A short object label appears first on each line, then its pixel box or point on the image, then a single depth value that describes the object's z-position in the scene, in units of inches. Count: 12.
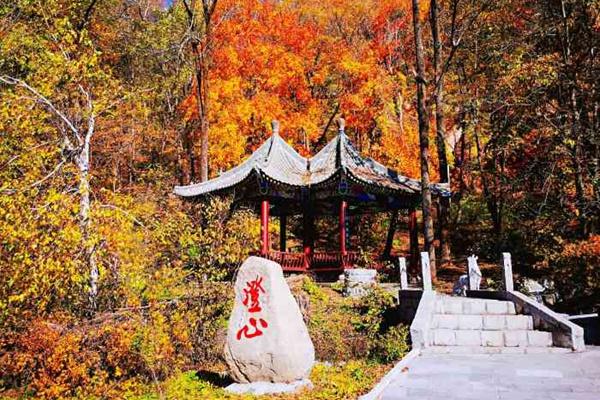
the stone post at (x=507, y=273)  410.6
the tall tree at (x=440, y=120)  724.0
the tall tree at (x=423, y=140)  609.6
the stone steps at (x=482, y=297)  331.0
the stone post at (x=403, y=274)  520.4
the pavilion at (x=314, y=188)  655.8
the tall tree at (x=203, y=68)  721.6
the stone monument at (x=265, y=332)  288.0
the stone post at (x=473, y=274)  466.5
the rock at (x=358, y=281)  553.9
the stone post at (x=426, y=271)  445.7
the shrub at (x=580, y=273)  438.0
